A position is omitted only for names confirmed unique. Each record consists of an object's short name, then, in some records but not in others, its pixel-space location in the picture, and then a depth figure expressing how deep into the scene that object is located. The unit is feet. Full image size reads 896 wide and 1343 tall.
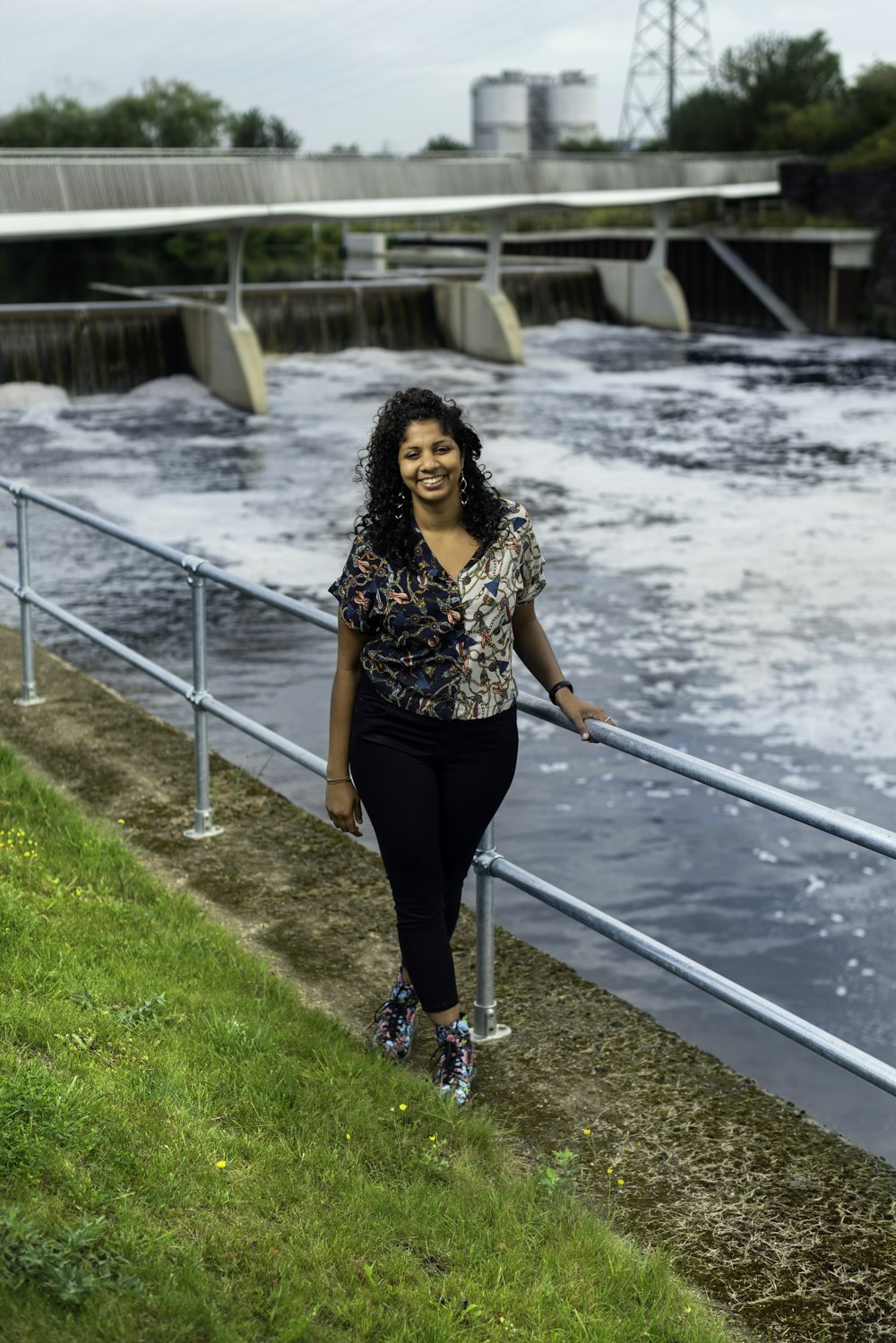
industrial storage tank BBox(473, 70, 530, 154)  408.26
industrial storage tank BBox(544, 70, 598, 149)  429.38
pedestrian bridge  83.61
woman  10.66
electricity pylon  253.24
